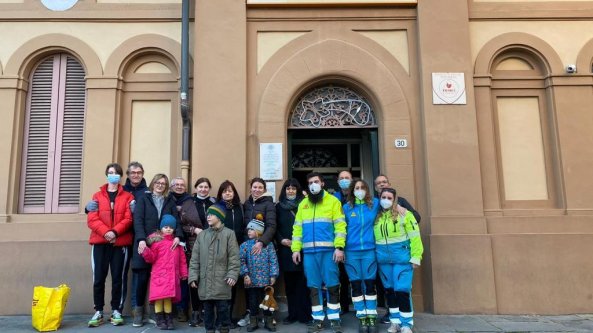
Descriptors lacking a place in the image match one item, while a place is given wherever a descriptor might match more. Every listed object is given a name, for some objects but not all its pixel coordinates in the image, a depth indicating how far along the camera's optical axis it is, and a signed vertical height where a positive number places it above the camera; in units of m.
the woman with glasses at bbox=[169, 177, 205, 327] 6.37 -0.12
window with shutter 7.95 +1.49
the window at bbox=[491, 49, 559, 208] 7.70 +1.39
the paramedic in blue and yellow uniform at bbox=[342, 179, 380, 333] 5.90 -0.53
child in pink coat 5.98 -0.57
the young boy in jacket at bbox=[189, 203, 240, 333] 5.70 -0.55
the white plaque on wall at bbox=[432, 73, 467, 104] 7.49 +2.02
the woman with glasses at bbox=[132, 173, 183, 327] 6.14 +0.03
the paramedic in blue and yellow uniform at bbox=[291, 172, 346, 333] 5.94 -0.31
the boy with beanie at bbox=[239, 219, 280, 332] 6.07 -0.62
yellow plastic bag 6.15 -1.05
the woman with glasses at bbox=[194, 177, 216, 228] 6.54 +0.34
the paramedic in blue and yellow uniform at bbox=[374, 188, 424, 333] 5.82 -0.42
